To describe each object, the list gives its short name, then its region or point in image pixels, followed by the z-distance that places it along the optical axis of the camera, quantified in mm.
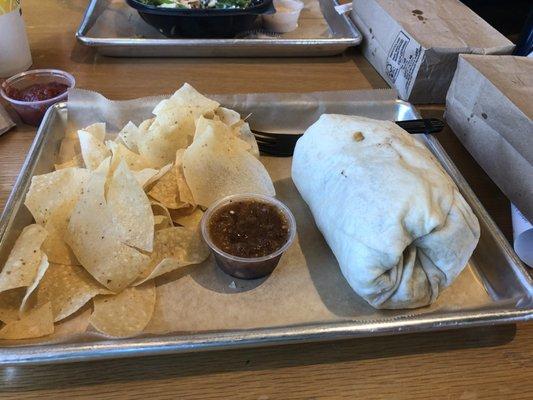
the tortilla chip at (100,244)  300
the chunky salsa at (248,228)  316
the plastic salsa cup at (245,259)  308
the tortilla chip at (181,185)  353
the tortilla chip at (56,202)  316
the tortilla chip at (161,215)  341
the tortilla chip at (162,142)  375
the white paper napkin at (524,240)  343
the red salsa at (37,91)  451
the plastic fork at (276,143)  422
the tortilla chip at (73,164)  381
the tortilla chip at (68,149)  405
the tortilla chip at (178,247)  321
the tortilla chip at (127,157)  357
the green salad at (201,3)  572
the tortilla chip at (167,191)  350
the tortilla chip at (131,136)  384
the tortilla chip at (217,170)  359
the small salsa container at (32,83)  438
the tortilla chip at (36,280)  280
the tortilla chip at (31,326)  271
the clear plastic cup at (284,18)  594
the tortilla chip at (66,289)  289
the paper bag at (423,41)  474
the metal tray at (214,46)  545
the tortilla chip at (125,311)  275
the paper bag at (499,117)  366
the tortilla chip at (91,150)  362
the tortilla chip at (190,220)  358
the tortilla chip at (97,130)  388
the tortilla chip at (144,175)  341
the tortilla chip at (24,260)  282
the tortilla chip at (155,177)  347
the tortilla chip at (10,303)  281
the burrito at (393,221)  279
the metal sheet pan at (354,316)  260
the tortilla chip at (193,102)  398
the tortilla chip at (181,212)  358
